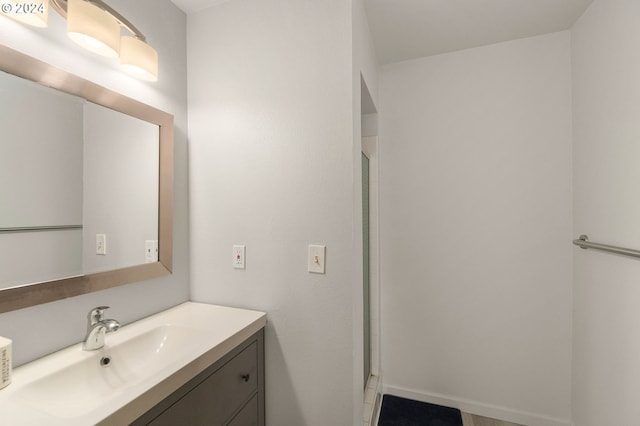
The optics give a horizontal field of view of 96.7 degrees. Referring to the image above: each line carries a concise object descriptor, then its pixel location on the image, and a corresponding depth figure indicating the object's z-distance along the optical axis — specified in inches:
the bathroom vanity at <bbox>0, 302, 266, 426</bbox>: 28.5
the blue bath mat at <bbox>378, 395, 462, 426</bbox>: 72.2
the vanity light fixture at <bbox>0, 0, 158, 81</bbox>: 33.7
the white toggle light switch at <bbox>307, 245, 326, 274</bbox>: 49.9
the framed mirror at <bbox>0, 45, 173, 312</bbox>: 35.0
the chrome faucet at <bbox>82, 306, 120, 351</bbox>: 38.5
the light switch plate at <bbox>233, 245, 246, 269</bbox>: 55.5
